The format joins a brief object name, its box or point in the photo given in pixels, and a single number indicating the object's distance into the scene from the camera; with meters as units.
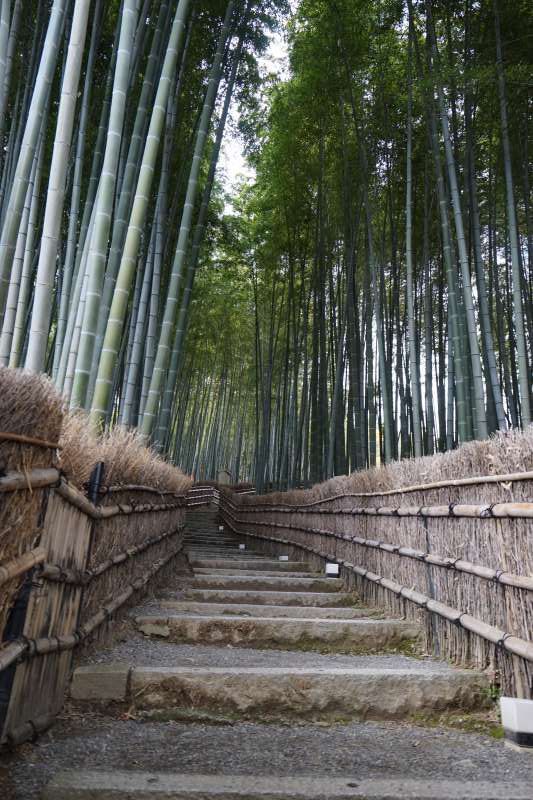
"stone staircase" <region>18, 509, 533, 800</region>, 1.17
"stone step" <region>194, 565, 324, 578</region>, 3.84
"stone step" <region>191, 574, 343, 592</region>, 3.35
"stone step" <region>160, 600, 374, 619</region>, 2.63
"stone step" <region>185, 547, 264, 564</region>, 4.96
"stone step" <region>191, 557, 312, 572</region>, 4.28
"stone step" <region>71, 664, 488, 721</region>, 1.66
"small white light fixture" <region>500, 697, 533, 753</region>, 1.41
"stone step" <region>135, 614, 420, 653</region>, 2.28
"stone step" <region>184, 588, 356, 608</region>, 2.94
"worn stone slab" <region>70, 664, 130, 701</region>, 1.63
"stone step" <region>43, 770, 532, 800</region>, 1.10
